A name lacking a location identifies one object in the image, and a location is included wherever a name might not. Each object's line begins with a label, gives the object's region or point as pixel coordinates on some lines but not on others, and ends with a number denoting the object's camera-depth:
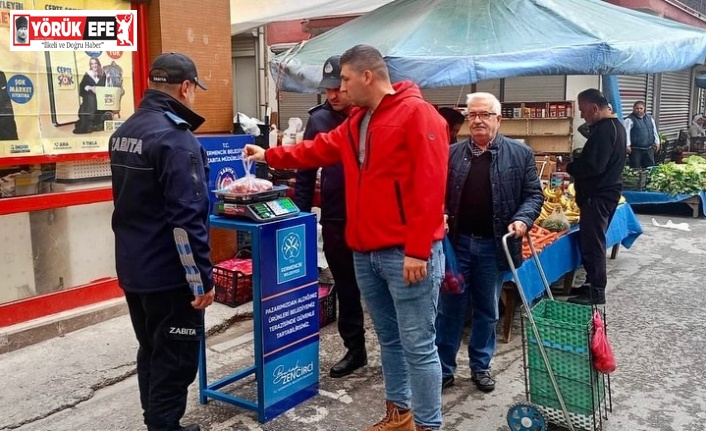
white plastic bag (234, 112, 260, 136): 6.21
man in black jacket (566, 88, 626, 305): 5.72
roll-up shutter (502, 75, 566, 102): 13.09
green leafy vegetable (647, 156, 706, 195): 10.69
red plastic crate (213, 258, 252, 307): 5.63
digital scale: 3.61
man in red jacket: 3.02
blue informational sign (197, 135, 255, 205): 4.26
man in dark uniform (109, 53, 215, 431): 2.98
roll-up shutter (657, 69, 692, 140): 17.78
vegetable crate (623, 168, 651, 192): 11.19
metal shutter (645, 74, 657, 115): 16.23
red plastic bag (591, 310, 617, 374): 3.29
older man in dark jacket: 3.93
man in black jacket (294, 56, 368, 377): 4.31
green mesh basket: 3.38
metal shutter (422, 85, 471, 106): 13.85
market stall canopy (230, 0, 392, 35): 7.84
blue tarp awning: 5.31
